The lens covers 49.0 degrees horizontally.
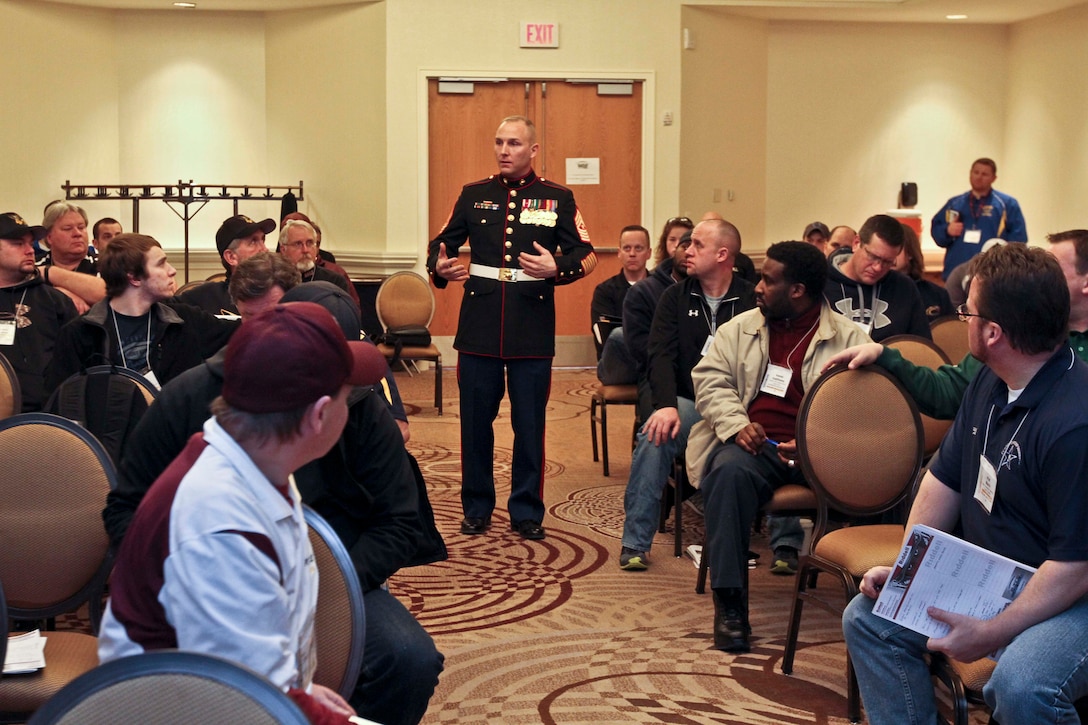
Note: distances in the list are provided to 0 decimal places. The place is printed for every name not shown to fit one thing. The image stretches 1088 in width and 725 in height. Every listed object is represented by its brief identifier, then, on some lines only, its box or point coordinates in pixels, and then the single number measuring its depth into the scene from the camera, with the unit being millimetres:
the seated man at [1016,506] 2494
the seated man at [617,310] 6504
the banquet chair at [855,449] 3783
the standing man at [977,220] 11211
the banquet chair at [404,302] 9008
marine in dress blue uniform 5457
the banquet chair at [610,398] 6461
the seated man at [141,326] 4066
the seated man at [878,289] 5223
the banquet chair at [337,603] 2182
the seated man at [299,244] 6754
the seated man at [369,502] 2527
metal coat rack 11422
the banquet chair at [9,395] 3801
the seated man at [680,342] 4941
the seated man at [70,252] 5605
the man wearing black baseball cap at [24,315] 4984
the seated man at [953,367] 3385
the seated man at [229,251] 5273
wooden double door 11156
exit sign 11047
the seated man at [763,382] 4152
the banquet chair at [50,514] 2760
